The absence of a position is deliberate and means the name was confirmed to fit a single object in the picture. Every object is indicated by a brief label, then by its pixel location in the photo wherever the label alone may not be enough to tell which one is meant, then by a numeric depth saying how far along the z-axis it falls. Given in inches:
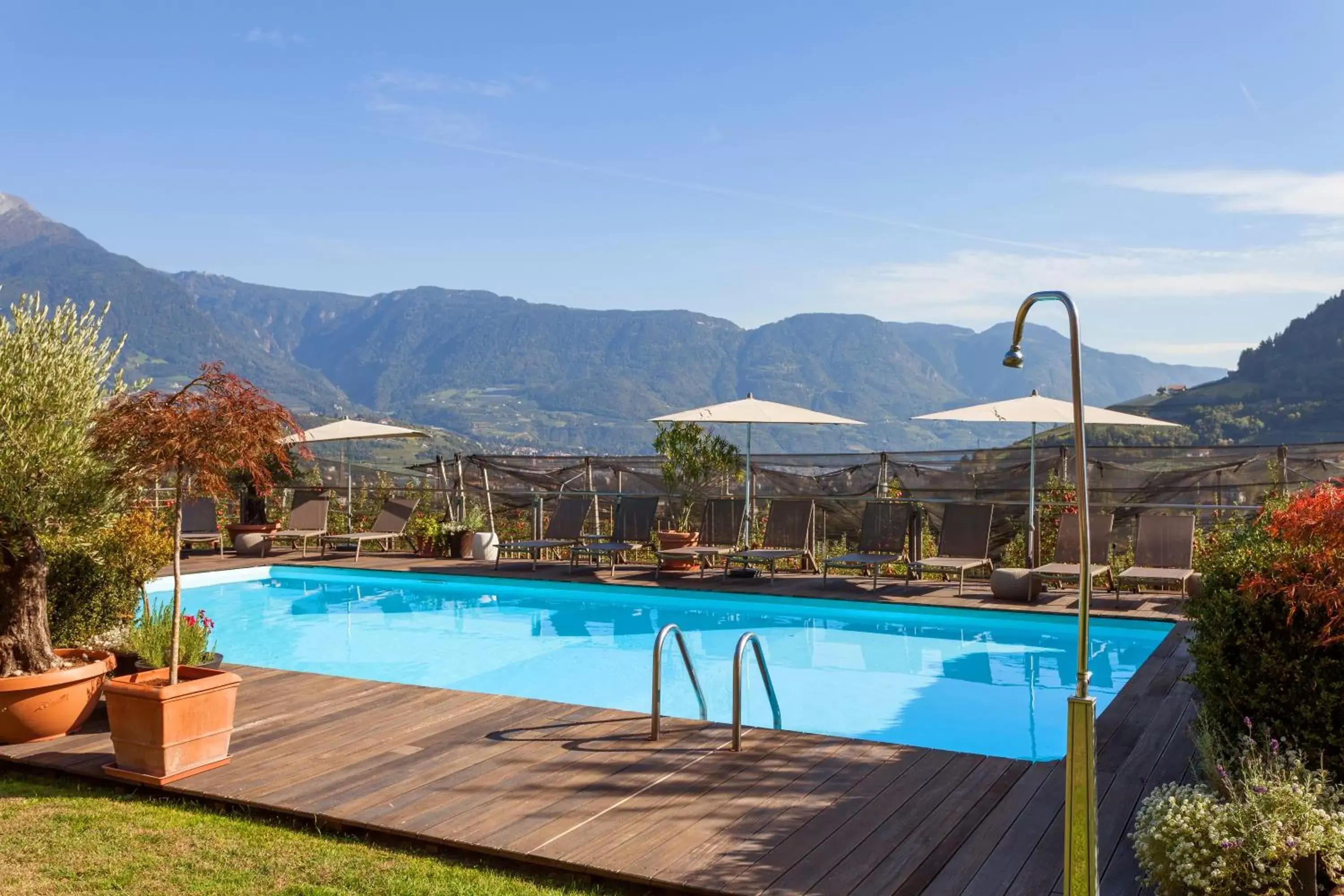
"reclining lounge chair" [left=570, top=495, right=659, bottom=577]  475.5
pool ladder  189.0
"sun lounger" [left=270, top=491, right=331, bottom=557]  556.7
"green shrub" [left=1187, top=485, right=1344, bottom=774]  143.2
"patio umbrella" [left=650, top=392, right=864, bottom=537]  449.1
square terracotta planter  180.4
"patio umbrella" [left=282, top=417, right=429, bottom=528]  539.5
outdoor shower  100.8
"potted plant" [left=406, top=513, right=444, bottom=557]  538.6
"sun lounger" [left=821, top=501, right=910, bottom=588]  411.2
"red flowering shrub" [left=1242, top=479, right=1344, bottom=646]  136.6
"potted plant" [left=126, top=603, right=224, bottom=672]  234.4
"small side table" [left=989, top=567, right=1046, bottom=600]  368.8
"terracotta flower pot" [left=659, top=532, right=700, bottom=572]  450.6
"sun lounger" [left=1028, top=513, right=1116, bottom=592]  370.6
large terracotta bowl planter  203.8
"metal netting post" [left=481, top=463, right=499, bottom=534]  548.1
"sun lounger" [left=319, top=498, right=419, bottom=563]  540.1
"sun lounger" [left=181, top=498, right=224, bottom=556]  550.0
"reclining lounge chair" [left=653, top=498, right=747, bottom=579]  456.8
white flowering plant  120.0
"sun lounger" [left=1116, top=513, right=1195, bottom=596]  370.6
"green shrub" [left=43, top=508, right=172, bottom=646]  239.5
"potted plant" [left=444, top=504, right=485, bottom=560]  527.2
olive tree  199.3
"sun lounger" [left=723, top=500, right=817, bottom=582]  444.8
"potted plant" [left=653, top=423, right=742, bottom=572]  468.8
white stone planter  508.4
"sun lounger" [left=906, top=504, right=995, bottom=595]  402.6
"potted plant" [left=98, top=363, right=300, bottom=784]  181.5
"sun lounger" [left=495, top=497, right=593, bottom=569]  483.5
